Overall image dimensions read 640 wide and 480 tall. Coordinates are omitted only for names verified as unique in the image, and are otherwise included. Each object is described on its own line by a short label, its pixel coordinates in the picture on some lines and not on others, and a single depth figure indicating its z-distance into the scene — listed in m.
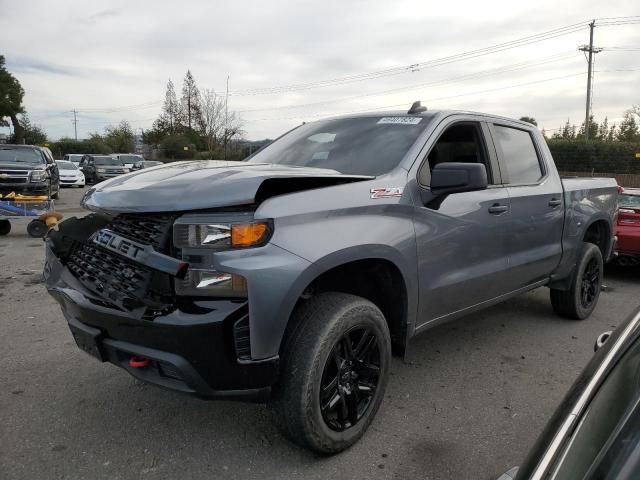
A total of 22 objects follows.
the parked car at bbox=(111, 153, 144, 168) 30.24
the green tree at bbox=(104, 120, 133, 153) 68.06
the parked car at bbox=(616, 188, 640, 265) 7.15
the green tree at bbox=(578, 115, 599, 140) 42.20
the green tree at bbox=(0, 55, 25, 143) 49.28
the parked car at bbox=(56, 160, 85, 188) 25.86
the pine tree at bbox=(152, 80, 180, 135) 63.78
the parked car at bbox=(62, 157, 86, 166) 37.45
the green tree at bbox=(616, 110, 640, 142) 42.01
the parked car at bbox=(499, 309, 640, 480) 1.11
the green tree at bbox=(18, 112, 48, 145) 58.06
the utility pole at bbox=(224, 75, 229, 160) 44.92
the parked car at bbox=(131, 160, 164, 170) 28.81
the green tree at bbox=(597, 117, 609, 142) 43.73
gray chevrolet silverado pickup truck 2.41
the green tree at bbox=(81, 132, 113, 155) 62.58
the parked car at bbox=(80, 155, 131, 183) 28.04
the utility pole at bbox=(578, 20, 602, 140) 35.23
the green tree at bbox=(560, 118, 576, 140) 43.30
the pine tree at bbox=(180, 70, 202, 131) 62.92
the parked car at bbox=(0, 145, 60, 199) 10.87
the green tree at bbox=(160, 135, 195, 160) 50.84
